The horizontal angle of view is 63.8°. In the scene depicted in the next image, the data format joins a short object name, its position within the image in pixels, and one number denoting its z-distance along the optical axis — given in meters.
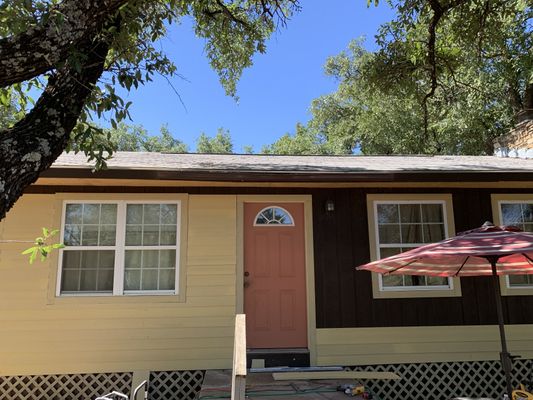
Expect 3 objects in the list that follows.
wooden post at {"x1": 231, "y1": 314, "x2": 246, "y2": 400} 1.98
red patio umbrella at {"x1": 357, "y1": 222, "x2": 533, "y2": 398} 3.75
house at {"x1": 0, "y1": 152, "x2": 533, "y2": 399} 5.95
